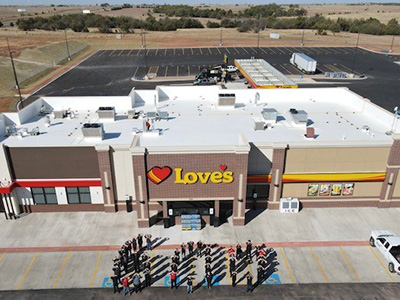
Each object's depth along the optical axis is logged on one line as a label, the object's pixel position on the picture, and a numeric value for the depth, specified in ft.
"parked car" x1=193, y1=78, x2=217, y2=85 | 225.76
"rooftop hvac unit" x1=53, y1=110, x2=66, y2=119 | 107.65
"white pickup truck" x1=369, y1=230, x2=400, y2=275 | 71.72
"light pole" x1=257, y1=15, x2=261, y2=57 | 348.96
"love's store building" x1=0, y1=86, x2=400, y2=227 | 81.35
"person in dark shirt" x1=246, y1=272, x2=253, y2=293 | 66.69
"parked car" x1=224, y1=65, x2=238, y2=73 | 252.13
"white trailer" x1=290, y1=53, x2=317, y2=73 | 255.50
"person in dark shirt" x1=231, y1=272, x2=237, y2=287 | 67.62
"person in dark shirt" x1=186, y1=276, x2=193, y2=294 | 66.39
